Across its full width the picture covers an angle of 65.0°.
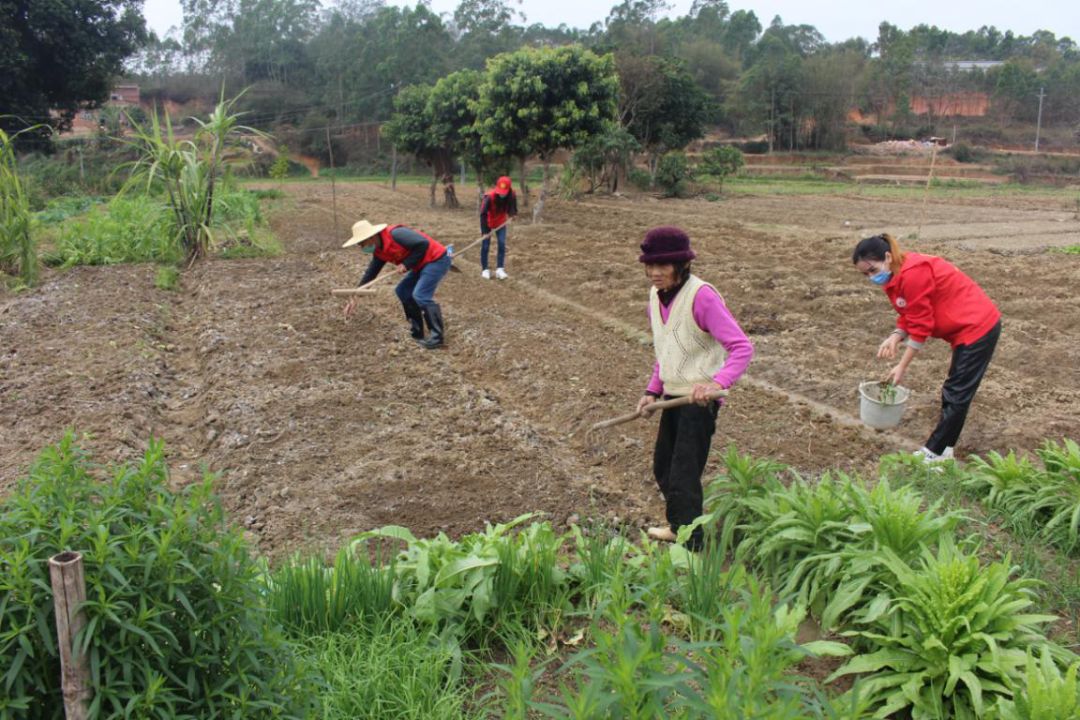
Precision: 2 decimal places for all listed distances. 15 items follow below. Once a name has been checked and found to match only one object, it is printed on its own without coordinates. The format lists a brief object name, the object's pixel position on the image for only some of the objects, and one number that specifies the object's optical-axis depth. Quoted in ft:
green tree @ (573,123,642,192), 82.45
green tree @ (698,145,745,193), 93.40
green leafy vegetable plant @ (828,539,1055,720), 8.42
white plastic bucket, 16.99
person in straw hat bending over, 24.76
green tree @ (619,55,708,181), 89.86
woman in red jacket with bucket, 15.67
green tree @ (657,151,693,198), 90.58
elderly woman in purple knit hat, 11.79
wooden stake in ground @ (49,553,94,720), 5.79
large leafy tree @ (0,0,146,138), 81.56
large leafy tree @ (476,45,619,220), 52.90
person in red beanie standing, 36.32
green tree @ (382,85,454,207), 72.18
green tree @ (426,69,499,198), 66.80
